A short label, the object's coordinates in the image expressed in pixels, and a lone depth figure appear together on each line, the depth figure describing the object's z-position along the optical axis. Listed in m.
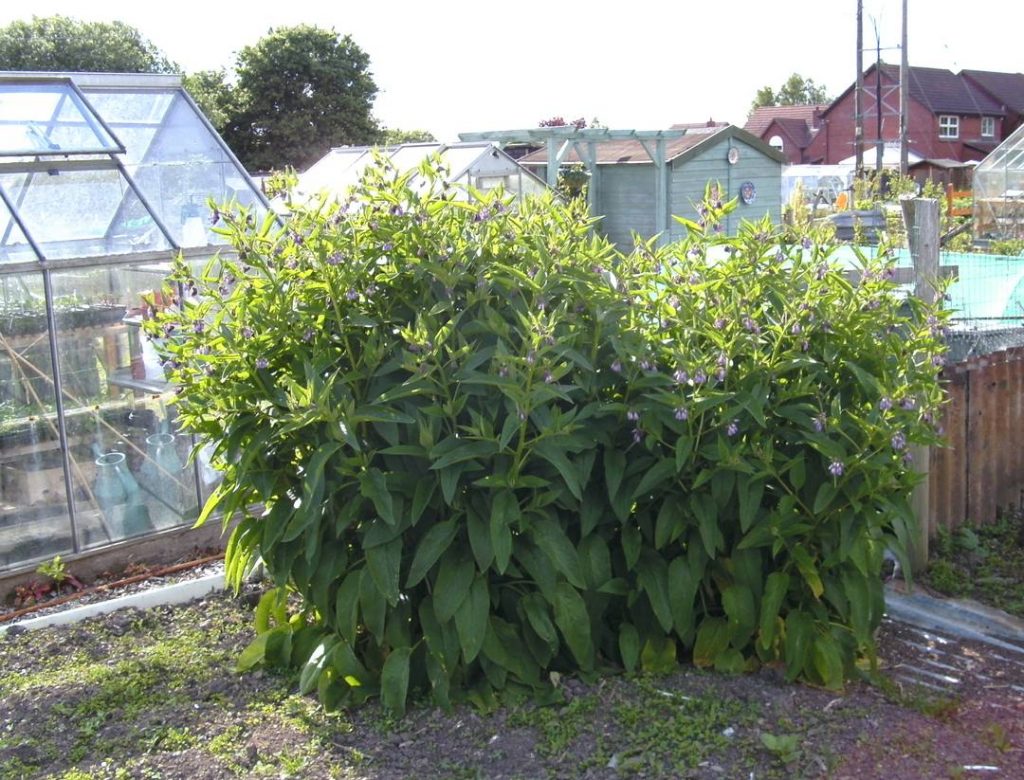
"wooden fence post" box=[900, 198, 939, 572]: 6.05
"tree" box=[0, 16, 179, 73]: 54.03
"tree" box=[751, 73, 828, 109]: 98.12
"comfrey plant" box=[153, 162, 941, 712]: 4.20
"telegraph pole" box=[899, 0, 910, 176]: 32.56
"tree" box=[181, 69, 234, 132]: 45.00
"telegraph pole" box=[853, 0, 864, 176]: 33.75
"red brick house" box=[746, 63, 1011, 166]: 60.34
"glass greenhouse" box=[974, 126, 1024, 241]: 23.05
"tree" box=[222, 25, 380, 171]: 46.16
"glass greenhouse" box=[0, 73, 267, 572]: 6.62
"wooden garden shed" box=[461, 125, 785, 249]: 26.14
